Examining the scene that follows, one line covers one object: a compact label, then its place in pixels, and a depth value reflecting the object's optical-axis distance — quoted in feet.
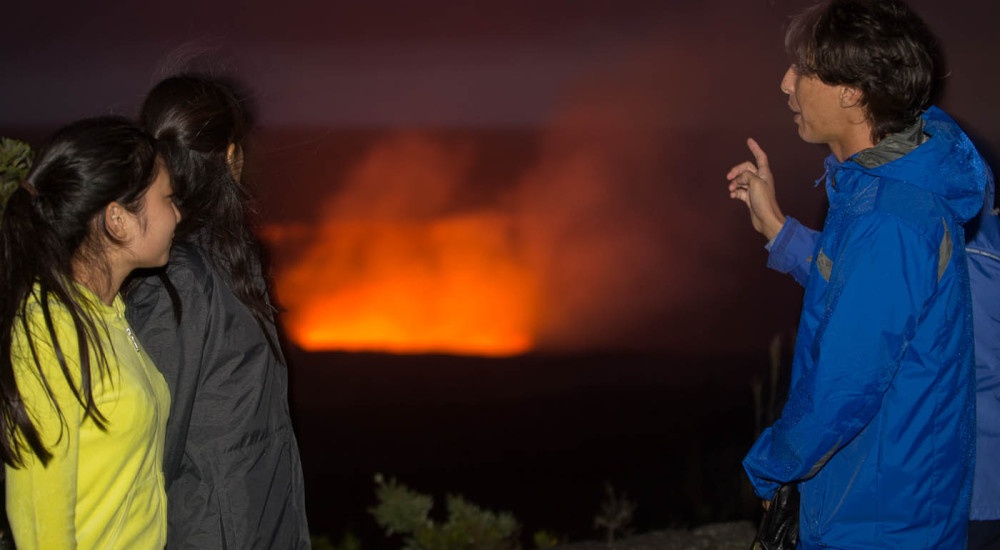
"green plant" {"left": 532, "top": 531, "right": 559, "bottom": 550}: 13.58
